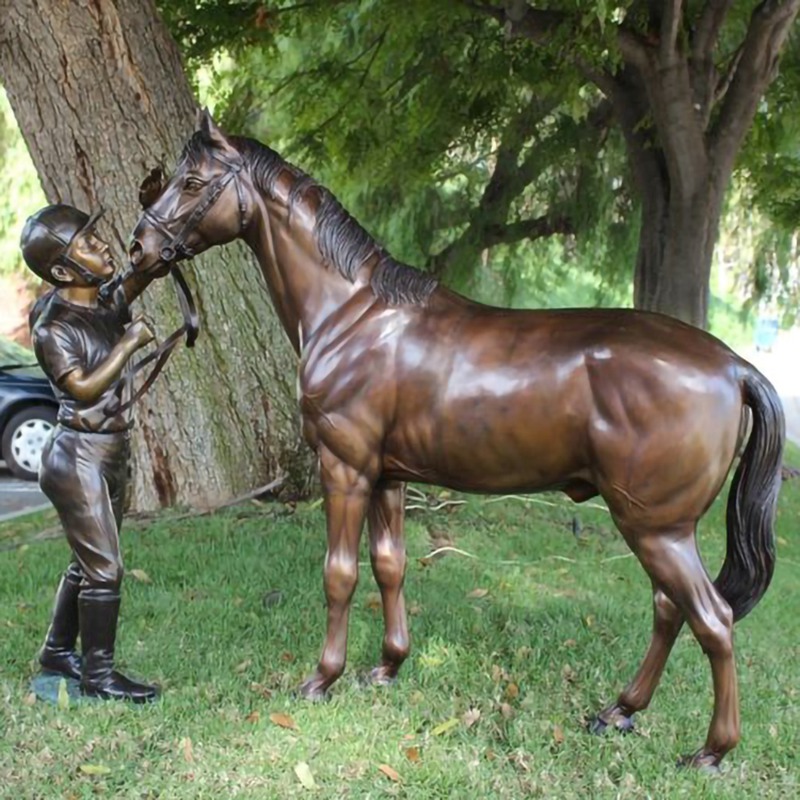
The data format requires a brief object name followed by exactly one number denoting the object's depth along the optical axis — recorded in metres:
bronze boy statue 3.01
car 9.07
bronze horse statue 2.77
